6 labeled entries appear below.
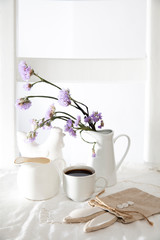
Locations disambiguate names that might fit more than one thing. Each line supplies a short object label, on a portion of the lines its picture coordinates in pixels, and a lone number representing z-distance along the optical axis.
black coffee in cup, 0.86
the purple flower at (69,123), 0.88
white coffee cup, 0.82
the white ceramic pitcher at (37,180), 0.82
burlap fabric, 0.73
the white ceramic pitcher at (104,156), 0.93
